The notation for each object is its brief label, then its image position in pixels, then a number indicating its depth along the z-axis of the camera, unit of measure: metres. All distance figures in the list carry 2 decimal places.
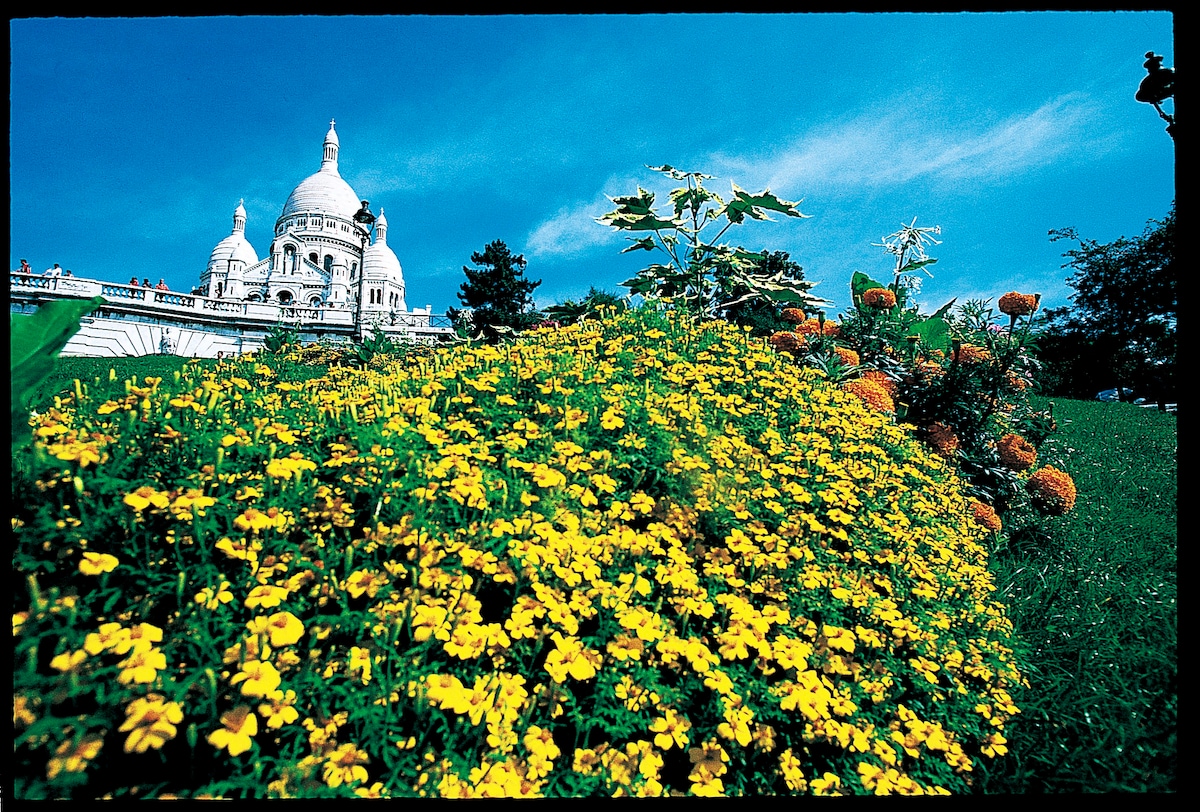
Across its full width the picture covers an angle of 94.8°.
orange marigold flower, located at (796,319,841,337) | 4.68
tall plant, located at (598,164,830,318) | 4.53
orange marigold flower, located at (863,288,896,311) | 4.32
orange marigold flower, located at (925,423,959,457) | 3.65
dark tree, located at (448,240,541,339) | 32.62
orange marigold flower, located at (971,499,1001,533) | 3.17
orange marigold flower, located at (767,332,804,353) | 4.12
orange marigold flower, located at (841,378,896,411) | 3.50
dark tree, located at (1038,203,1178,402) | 15.19
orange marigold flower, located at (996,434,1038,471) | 3.54
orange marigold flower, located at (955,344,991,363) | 3.79
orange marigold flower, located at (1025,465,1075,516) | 3.39
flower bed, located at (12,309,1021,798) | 1.05
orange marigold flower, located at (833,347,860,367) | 4.05
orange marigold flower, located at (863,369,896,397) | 3.97
